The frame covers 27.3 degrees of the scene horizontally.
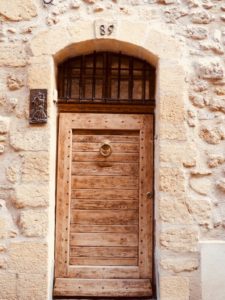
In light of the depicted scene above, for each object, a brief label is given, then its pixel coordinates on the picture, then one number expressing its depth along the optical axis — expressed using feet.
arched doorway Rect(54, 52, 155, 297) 13.39
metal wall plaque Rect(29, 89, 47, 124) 12.98
